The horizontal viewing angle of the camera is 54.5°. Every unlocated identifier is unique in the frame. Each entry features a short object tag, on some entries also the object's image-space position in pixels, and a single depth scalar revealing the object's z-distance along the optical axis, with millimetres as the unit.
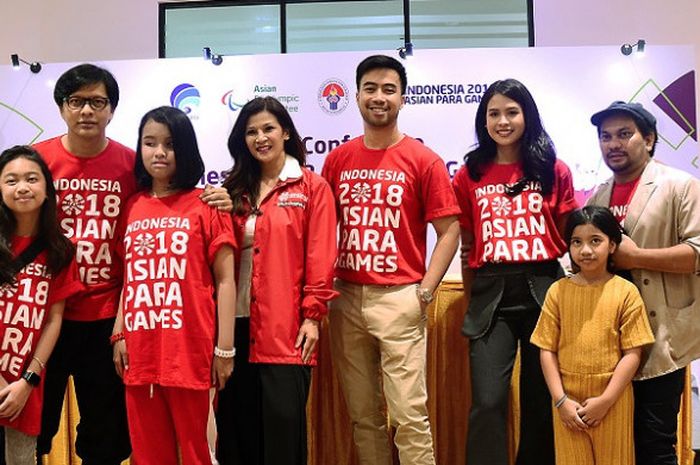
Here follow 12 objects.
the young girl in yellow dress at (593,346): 2266
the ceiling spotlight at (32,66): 4902
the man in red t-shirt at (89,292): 2486
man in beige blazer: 2312
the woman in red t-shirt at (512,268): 2500
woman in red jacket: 2316
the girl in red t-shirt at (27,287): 2311
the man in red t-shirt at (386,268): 2553
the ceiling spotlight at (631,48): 4585
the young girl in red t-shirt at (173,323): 2275
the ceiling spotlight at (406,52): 4625
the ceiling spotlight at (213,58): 4750
